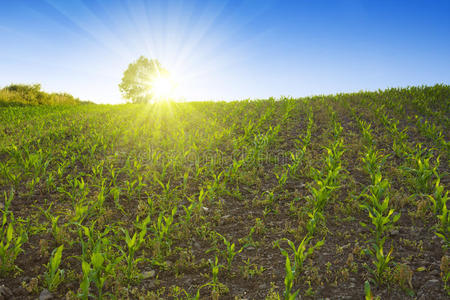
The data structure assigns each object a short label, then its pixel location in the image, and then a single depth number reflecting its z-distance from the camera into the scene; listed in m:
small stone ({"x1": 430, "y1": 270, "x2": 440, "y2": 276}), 3.02
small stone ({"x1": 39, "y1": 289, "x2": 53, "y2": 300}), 2.86
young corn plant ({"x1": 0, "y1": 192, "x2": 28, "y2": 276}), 3.15
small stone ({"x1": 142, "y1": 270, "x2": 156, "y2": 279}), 3.24
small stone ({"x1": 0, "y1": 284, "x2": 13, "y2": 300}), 2.86
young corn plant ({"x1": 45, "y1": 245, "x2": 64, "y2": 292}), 2.86
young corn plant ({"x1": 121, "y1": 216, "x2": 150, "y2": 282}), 3.11
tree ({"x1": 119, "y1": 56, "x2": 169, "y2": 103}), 53.75
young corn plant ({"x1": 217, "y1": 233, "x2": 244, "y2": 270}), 3.33
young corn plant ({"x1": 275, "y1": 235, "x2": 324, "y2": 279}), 3.07
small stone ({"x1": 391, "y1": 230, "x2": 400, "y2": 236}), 3.80
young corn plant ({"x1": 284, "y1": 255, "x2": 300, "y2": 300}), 2.58
